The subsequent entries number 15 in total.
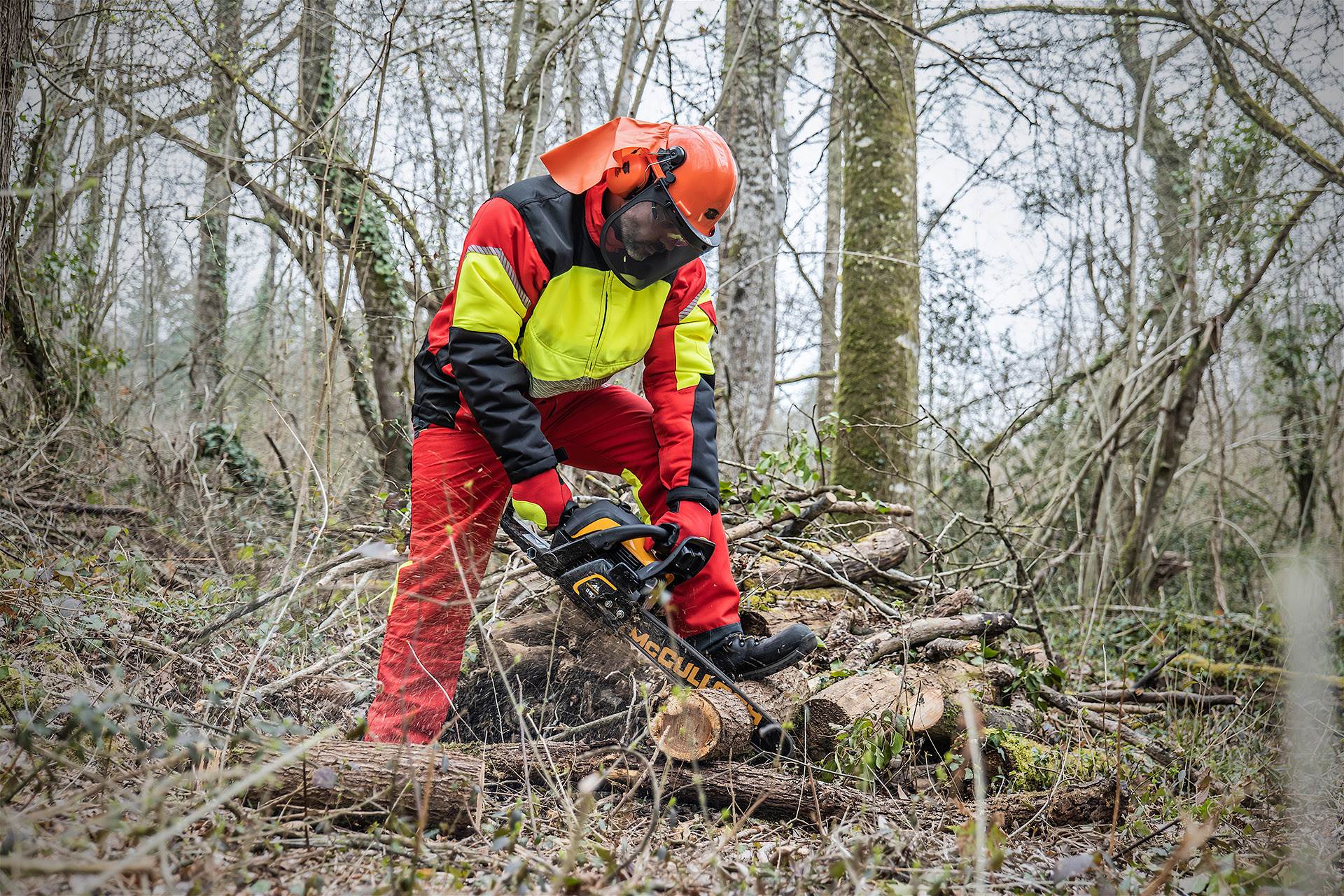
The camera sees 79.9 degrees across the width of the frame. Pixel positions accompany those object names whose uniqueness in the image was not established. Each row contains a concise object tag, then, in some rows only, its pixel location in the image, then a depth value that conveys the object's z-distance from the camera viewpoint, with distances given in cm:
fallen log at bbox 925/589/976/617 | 390
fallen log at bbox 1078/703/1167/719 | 391
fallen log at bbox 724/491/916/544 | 404
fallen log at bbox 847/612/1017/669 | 346
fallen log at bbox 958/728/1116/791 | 290
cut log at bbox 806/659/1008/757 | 285
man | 279
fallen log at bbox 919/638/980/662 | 348
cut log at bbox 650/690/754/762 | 254
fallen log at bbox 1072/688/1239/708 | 415
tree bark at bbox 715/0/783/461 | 574
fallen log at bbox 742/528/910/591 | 406
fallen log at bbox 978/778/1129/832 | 262
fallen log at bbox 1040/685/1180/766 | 338
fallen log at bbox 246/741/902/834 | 204
